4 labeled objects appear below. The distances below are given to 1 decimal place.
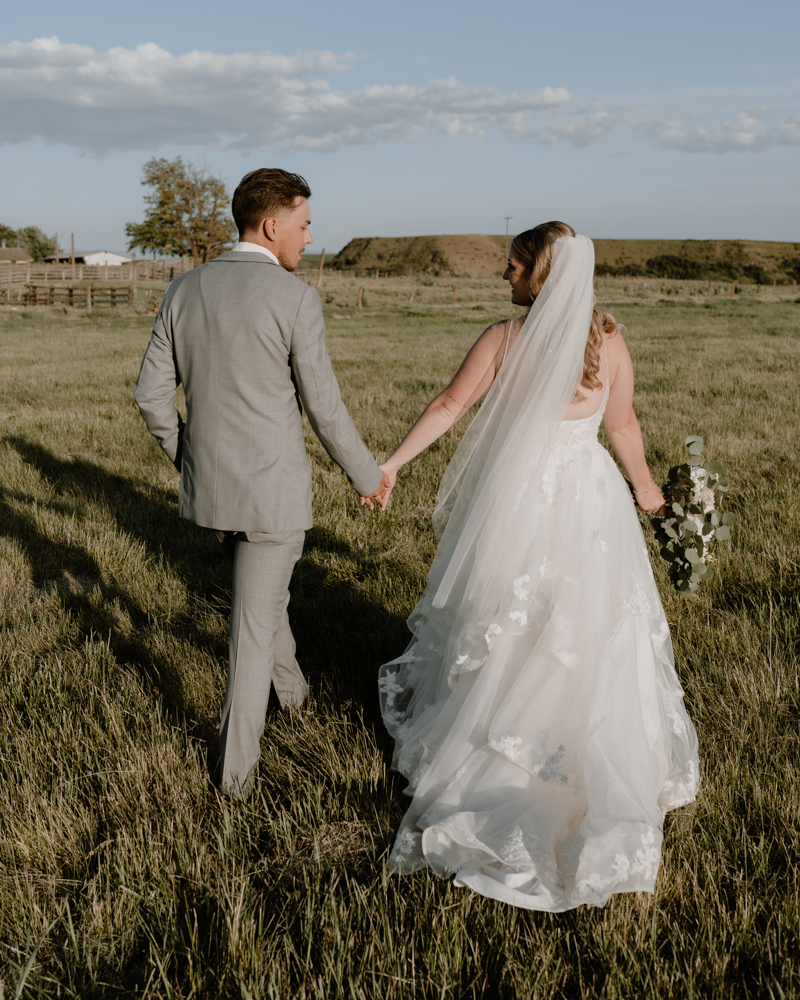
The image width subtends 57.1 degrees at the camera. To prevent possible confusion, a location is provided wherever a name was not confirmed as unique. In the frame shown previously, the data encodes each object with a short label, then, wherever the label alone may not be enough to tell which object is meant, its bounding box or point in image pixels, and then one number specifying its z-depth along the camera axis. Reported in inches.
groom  113.2
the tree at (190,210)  2399.1
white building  4402.1
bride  102.2
